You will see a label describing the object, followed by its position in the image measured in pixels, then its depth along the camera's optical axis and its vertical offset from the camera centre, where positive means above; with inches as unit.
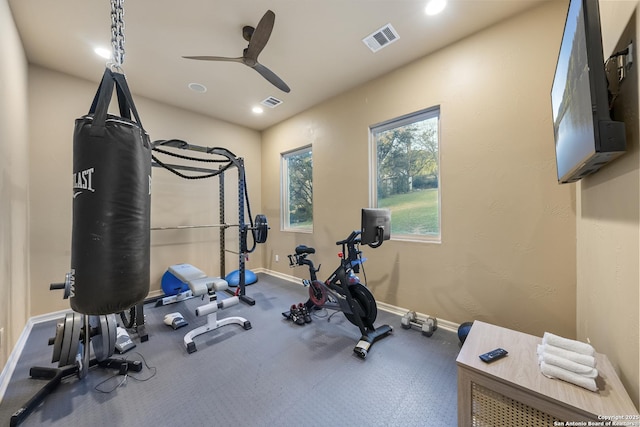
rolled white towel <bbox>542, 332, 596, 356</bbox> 41.6 -24.6
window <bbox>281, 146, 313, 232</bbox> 164.2 +19.0
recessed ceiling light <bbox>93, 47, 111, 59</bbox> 99.4 +72.2
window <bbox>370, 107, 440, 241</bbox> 106.1 +20.1
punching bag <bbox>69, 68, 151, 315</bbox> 38.7 +2.0
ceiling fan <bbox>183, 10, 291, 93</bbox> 71.5 +59.2
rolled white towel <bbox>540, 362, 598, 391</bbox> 35.5 -26.6
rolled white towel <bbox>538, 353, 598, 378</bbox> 36.6 -25.5
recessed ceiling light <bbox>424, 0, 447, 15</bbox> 77.4 +70.3
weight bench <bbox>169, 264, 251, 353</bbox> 91.8 -37.6
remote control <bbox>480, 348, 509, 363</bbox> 43.5 -27.4
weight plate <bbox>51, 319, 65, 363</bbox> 65.3 -35.2
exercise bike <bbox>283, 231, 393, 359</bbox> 88.8 -33.5
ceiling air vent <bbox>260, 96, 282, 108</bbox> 143.3 +72.0
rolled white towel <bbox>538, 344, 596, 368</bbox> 38.3 -25.0
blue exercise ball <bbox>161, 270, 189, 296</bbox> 136.8 -40.1
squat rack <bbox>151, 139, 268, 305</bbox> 126.8 -7.7
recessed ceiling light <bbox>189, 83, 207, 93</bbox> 126.9 +72.0
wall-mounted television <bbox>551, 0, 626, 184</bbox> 34.7 +19.0
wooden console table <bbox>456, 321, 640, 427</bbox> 32.9 -28.0
